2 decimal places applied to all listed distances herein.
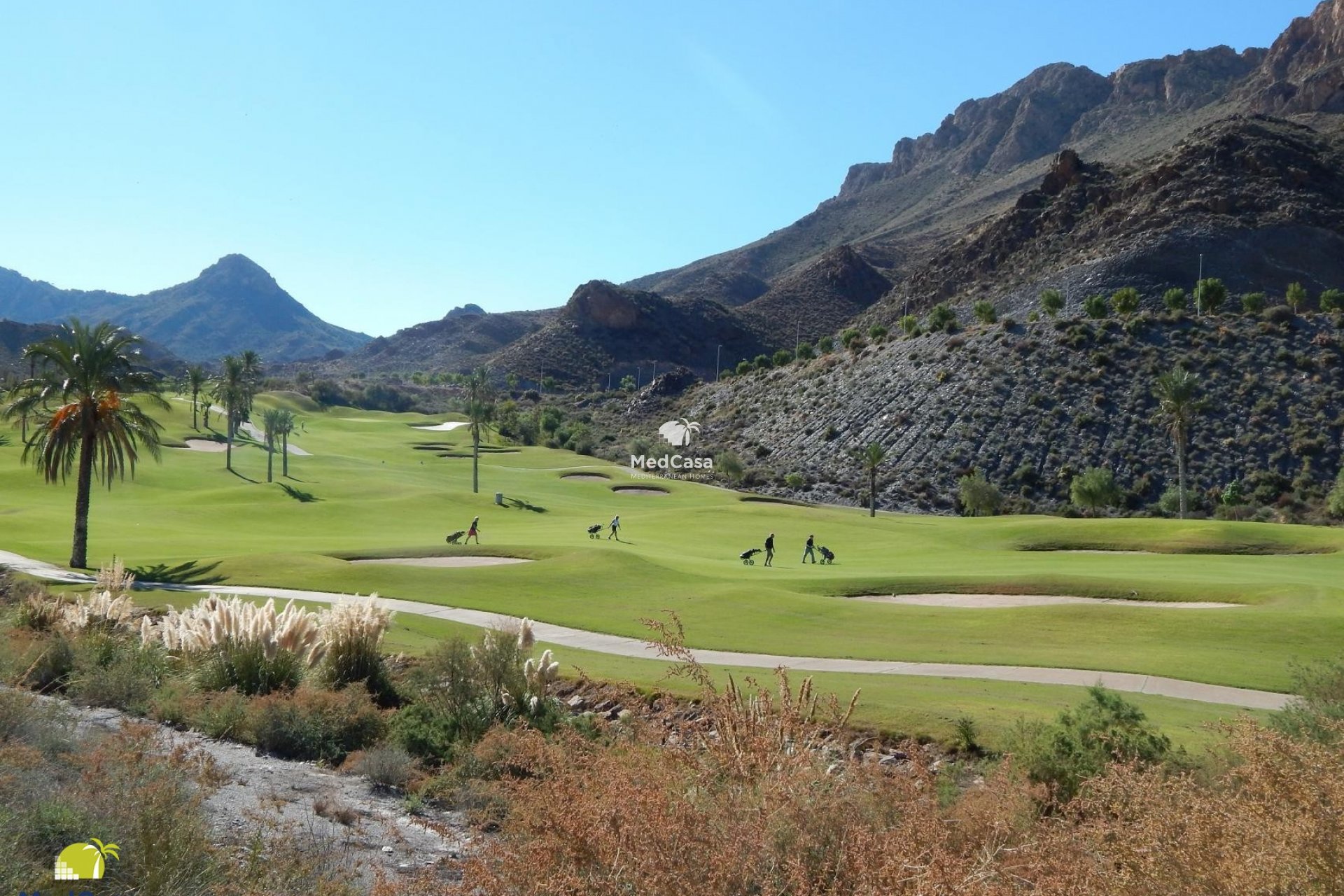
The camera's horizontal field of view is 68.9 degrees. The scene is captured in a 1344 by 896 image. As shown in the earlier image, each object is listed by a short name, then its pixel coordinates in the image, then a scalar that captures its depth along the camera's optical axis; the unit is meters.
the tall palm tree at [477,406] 69.88
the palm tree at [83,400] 32.19
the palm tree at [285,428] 71.50
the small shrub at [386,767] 11.20
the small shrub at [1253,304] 74.25
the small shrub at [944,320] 86.44
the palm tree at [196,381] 93.81
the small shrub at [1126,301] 76.94
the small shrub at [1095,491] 58.56
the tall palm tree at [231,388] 77.94
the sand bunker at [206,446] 86.12
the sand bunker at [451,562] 31.64
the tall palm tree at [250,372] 85.75
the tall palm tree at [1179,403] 54.84
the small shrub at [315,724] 12.17
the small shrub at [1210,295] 74.75
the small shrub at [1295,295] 72.94
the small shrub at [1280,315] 73.19
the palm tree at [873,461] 63.16
